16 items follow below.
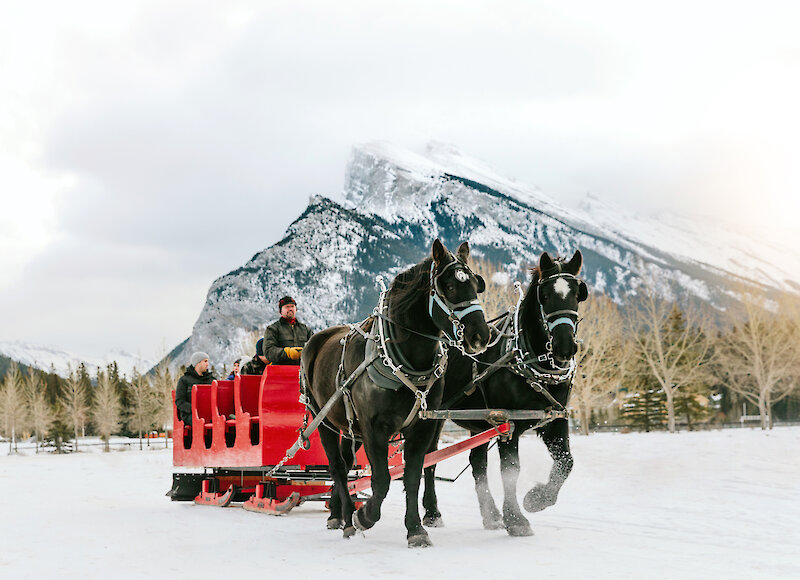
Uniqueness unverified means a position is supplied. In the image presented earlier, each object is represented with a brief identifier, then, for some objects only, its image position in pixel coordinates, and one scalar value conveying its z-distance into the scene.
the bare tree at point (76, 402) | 70.50
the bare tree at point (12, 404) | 70.19
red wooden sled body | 10.18
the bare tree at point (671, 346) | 42.34
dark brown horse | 6.93
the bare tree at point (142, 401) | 62.81
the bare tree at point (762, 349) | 41.59
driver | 10.64
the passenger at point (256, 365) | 11.82
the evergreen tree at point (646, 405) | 48.28
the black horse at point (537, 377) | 7.47
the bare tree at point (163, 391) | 57.53
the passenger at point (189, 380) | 12.39
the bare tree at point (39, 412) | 71.94
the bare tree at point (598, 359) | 36.31
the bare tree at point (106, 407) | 65.75
